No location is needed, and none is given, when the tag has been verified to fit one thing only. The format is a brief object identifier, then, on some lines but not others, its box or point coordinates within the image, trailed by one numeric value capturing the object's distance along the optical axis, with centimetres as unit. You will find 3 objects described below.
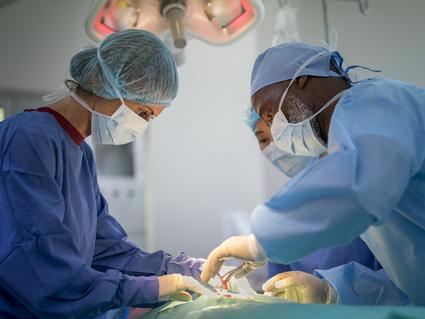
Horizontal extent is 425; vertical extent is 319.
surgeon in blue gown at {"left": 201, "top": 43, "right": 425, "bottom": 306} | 90
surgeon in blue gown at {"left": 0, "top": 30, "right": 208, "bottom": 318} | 105
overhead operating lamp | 160
